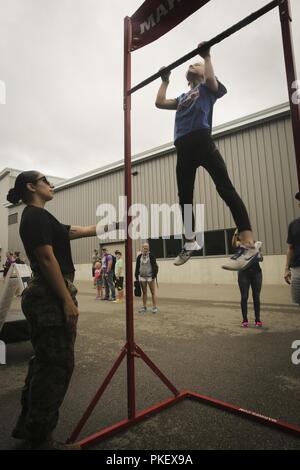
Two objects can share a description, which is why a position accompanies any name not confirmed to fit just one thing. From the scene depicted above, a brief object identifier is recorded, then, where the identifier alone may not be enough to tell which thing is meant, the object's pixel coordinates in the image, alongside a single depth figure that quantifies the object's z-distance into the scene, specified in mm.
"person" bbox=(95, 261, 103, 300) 11362
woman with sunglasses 2047
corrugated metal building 6180
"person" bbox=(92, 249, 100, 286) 13600
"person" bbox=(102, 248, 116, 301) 10156
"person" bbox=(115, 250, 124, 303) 10133
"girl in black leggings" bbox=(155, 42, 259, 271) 2270
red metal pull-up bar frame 2002
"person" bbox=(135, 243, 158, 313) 7766
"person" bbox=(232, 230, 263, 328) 5520
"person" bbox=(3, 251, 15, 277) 13353
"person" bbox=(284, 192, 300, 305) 3541
